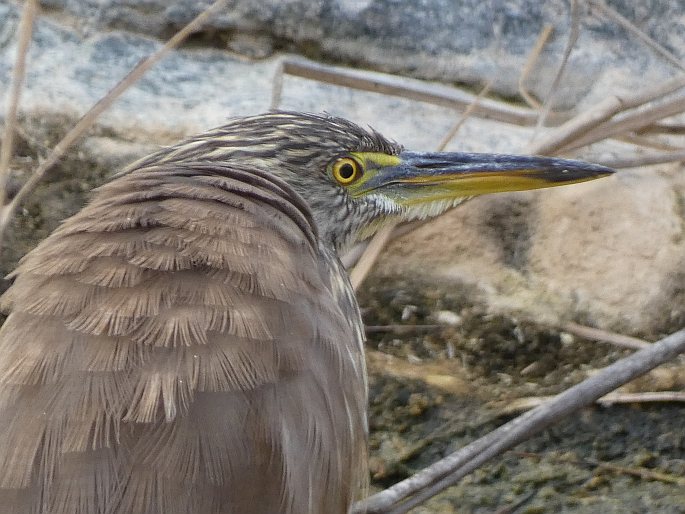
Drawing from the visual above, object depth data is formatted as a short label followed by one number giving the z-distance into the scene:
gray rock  5.77
